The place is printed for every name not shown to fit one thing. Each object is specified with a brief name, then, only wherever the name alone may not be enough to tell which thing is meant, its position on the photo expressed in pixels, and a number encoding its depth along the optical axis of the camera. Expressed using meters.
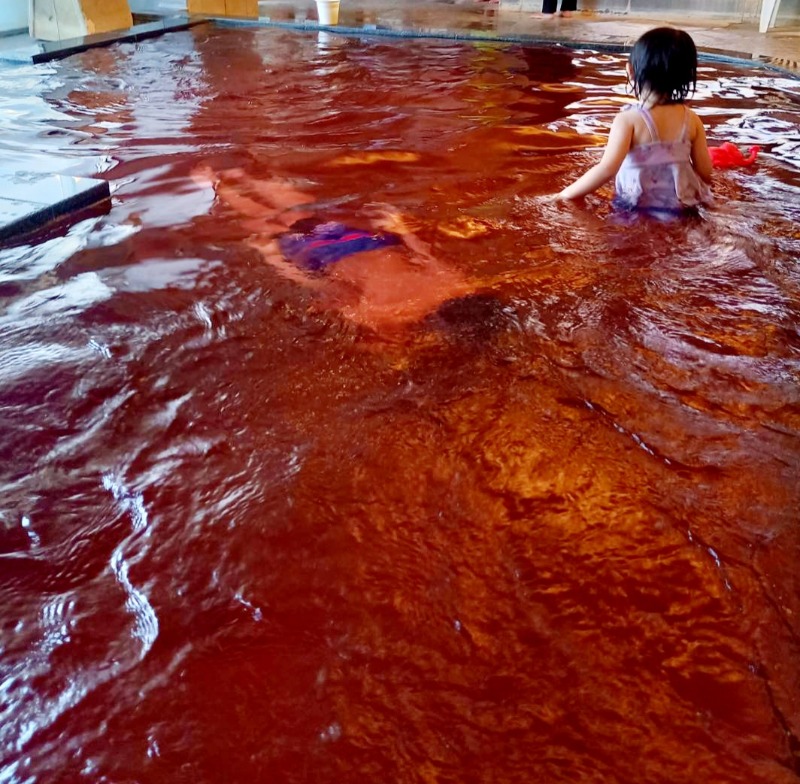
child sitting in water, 3.43
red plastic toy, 4.61
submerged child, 2.92
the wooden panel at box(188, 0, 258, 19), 11.36
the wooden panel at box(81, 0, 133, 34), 9.14
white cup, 10.38
